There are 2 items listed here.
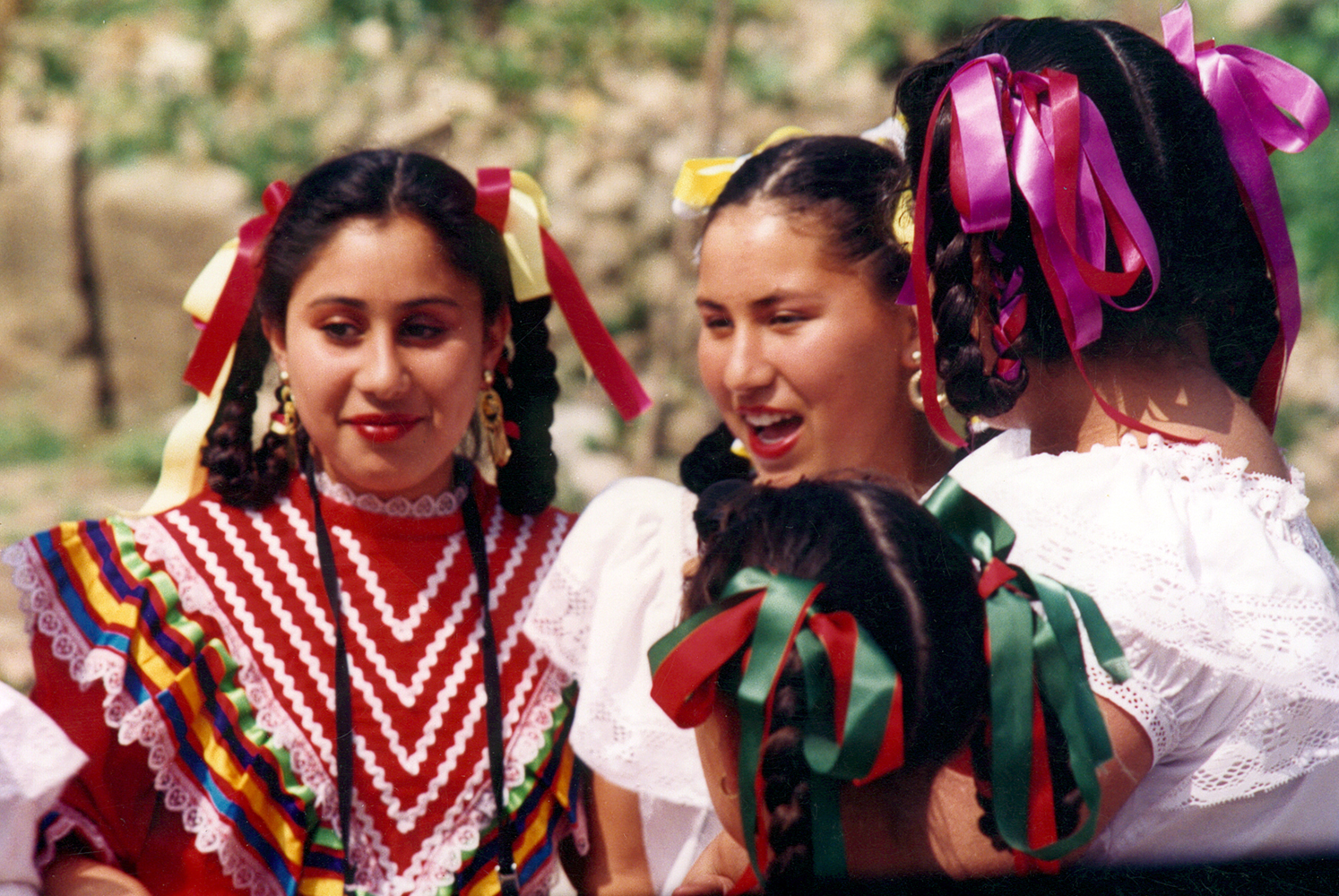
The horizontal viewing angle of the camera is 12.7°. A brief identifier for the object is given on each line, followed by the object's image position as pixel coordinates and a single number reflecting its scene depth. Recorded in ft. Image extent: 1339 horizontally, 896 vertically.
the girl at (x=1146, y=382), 11.60
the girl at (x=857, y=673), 11.37
